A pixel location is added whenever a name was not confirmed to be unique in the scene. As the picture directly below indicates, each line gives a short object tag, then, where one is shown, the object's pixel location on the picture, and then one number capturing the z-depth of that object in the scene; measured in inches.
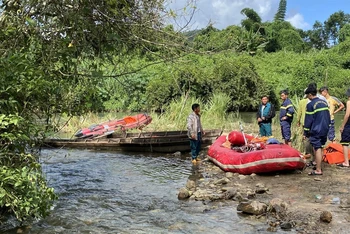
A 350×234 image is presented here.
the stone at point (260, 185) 293.7
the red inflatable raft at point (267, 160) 320.2
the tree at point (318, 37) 2637.3
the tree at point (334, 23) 2689.5
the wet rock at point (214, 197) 277.0
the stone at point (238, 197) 269.8
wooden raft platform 498.0
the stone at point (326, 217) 213.3
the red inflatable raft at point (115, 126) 559.2
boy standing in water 407.5
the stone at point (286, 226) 212.4
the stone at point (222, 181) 319.6
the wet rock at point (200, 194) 282.2
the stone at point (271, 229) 212.8
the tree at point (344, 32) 2136.9
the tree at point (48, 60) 177.6
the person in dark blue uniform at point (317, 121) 312.3
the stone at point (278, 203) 238.2
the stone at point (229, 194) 277.7
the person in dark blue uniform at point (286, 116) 400.5
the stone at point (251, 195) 275.0
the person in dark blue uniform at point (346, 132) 336.8
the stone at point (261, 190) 282.7
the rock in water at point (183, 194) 286.8
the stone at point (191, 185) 310.0
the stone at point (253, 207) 238.1
